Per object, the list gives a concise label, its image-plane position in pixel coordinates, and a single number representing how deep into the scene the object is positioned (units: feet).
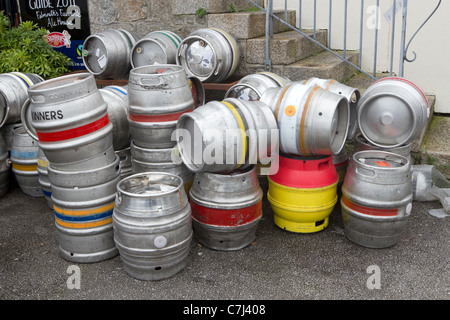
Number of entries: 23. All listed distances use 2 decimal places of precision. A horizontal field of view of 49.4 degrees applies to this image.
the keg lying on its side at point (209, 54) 16.39
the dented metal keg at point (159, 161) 13.29
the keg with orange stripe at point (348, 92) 13.50
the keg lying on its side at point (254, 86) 14.52
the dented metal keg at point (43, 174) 14.88
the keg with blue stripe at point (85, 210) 11.75
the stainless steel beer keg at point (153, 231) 10.87
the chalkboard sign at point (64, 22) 21.09
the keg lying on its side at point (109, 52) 17.80
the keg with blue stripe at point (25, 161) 15.96
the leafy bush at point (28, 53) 19.08
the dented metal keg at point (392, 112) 12.57
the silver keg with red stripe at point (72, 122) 11.03
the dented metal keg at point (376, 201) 11.94
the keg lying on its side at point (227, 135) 11.30
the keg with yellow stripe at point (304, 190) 12.85
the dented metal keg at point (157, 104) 12.73
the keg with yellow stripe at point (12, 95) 15.94
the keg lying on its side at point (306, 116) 11.79
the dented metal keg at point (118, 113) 14.03
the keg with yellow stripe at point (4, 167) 16.28
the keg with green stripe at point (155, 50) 17.16
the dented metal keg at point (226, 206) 12.01
